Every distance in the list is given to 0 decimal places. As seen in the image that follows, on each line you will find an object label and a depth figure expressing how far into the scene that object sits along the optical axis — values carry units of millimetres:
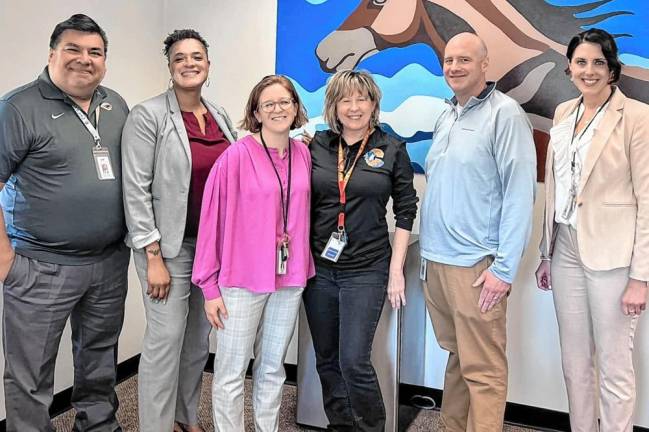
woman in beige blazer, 2045
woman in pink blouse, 2068
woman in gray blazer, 2207
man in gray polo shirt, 2107
